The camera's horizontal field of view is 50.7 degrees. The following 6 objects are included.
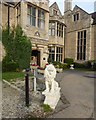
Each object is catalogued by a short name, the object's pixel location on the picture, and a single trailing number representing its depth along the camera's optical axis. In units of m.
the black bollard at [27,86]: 3.64
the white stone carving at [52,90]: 3.60
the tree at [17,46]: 9.96
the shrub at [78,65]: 15.43
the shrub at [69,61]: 15.96
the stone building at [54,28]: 10.86
